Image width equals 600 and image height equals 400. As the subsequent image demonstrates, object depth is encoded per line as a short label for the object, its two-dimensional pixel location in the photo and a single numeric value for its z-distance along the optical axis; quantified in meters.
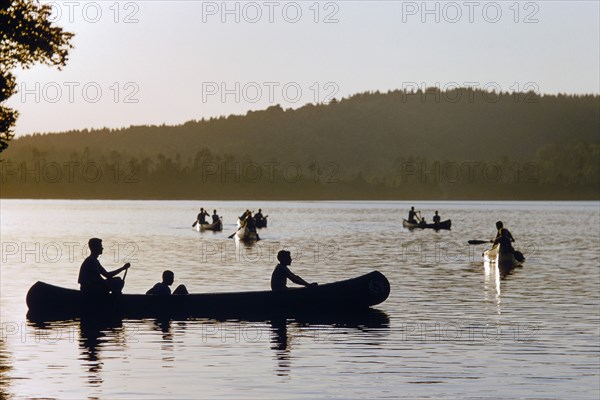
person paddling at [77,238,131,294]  29.35
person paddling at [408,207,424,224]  102.75
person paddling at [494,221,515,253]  51.72
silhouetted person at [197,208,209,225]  99.31
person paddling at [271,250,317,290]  29.81
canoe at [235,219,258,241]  80.56
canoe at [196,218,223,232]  98.25
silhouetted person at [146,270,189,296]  29.62
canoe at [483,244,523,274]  52.28
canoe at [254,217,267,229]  101.69
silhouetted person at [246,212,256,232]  79.88
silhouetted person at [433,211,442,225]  101.60
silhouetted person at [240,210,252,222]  81.20
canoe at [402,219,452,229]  102.88
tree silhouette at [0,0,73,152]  36.31
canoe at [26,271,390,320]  30.42
